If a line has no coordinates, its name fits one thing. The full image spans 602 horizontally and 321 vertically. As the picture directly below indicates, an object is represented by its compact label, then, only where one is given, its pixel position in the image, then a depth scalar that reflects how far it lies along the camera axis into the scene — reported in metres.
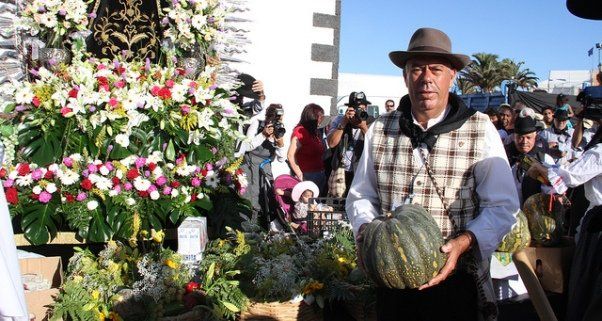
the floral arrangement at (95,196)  4.85
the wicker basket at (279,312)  4.20
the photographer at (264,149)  7.57
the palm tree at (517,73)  39.53
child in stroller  6.72
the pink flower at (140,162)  5.04
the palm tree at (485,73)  39.25
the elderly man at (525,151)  6.14
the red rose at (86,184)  4.86
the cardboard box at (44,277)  4.50
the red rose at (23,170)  4.87
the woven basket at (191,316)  4.24
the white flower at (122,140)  5.03
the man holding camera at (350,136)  7.34
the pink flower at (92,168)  4.90
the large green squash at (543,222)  4.53
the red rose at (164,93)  5.18
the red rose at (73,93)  4.99
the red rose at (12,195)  4.80
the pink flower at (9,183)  4.86
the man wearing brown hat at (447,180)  2.97
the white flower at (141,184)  4.98
